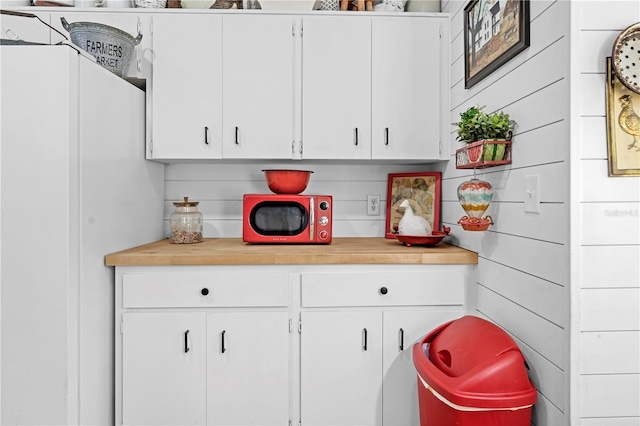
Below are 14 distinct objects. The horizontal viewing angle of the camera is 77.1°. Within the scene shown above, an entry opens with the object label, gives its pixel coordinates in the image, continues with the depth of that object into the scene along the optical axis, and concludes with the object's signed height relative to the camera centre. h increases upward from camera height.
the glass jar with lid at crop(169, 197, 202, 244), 2.03 -0.08
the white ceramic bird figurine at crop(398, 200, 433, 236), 1.93 -0.08
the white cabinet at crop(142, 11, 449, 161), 1.99 +0.62
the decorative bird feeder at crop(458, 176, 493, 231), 1.46 +0.03
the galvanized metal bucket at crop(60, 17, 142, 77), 1.80 +0.75
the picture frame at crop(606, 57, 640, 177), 1.07 +0.21
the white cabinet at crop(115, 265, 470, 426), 1.69 -0.56
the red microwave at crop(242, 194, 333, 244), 1.95 -0.05
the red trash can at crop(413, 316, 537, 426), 1.20 -0.54
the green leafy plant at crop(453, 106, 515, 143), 1.41 +0.30
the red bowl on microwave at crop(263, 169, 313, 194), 2.03 +0.15
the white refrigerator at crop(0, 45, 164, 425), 1.40 -0.09
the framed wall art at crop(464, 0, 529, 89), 1.34 +0.66
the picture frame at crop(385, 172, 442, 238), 2.19 +0.08
